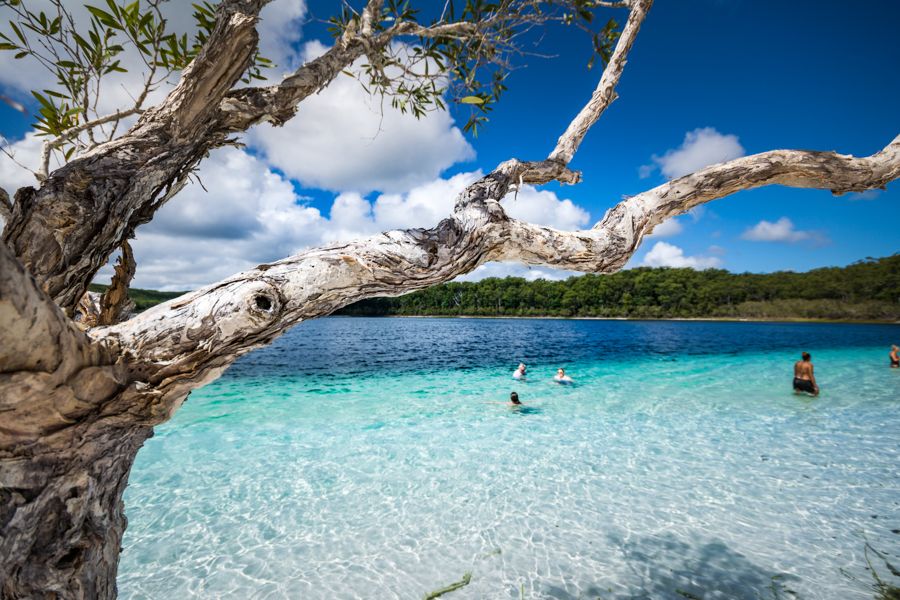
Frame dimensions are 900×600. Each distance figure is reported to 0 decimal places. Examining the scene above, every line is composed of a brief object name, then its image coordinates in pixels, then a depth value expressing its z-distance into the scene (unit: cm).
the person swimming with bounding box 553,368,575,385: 1958
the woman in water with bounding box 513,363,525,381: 2031
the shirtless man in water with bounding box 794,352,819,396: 1566
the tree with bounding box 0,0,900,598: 121
